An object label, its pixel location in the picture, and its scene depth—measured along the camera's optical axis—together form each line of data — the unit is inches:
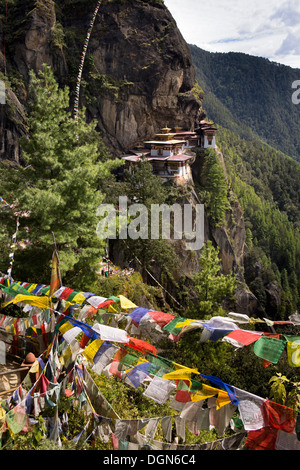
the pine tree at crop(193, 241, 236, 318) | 759.1
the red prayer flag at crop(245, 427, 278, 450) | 223.9
